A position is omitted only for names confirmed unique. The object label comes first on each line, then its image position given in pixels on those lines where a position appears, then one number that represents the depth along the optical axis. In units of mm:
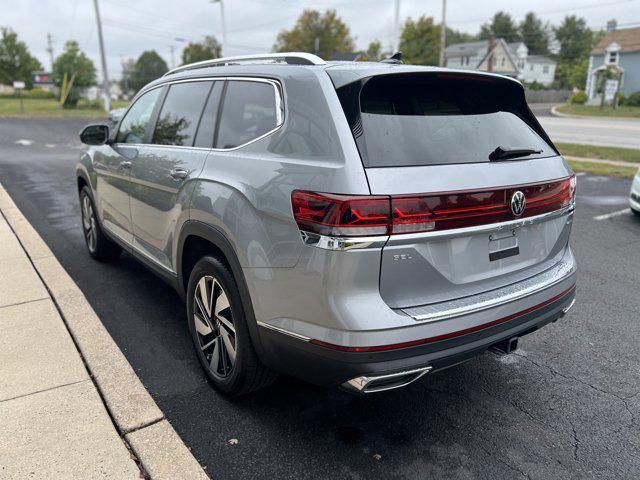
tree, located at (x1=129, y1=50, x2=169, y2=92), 92581
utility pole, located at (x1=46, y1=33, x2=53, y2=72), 90938
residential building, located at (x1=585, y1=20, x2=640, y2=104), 49438
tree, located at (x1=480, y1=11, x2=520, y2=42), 106312
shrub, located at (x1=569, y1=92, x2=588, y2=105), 51000
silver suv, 2189
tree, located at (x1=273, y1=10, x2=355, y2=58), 65500
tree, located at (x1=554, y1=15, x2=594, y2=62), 100562
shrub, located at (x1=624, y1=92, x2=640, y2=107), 43625
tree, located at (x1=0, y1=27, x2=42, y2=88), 50906
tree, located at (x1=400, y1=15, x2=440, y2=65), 65250
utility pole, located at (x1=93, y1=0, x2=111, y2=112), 36000
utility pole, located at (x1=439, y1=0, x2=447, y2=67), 35956
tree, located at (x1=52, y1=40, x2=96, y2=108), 51469
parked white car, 7642
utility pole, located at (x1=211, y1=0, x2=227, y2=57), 39156
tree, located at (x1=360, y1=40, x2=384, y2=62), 65500
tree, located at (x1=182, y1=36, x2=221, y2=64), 79312
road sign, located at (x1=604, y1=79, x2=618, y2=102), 41219
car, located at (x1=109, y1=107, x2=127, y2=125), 25780
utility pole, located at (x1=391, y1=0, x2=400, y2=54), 27809
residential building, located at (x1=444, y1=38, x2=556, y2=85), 79312
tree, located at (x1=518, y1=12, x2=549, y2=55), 104312
